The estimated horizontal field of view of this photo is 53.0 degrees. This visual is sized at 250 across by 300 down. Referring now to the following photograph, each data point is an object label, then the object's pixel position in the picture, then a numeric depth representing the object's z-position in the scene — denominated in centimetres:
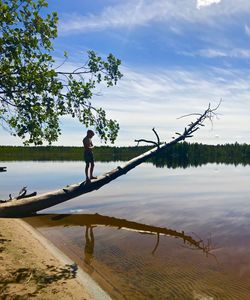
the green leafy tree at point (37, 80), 645
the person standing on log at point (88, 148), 1028
